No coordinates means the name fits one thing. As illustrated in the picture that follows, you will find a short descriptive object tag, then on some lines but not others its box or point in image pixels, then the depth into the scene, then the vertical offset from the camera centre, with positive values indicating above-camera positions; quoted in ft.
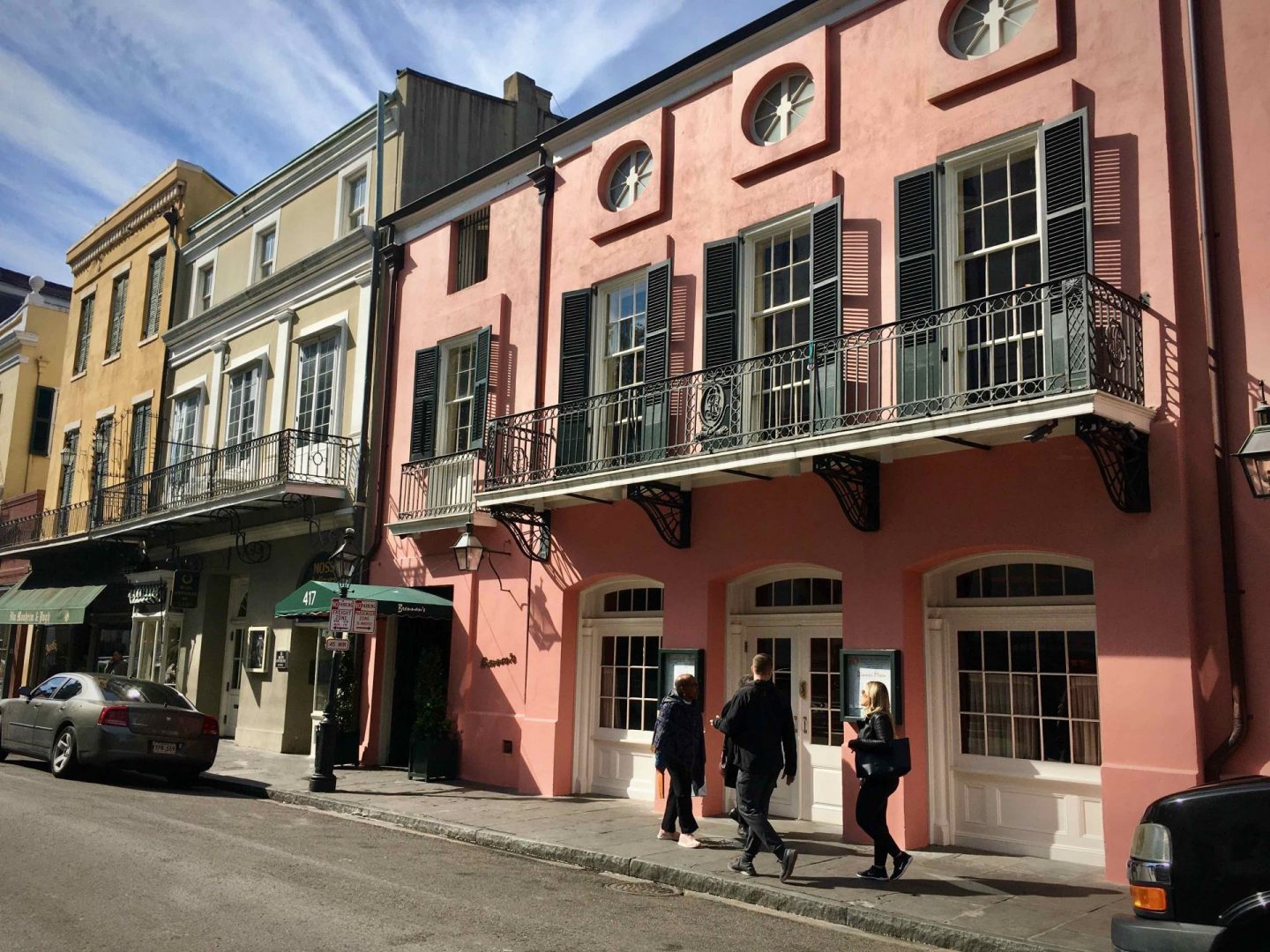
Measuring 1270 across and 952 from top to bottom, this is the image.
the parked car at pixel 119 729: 45.27 -2.45
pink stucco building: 29.12 +8.33
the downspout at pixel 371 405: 57.88 +13.78
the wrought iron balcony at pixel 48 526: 86.63 +11.36
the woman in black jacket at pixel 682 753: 33.99 -2.14
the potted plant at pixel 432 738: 49.16 -2.68
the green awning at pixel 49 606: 80.28 +4.59
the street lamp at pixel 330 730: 45.03 -2.30
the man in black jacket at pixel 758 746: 29.48 -1.65
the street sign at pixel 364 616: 45.85 +2.38
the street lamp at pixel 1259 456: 25.21 +5.34
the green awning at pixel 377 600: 49.49 +3.24
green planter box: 49.06 -3.57
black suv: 14.69 -2.41
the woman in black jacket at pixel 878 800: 28.73 -2.92
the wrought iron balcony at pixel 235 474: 59.41 +11.68
